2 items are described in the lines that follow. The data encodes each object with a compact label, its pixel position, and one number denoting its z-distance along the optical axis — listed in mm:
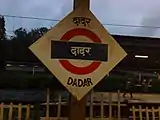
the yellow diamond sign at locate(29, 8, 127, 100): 2352
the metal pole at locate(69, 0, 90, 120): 2410
